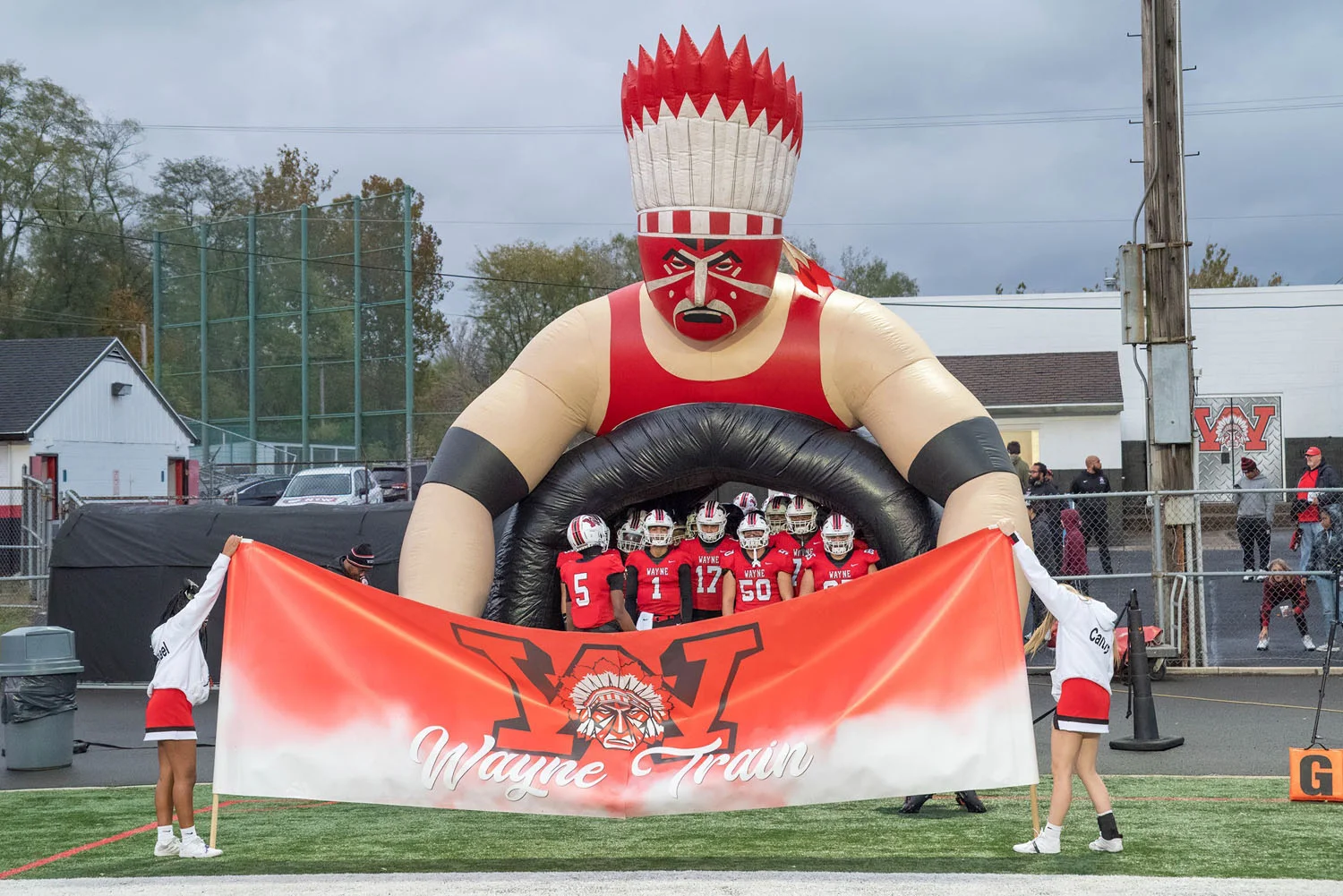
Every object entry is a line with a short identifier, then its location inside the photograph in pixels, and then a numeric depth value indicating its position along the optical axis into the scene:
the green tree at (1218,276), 50.03
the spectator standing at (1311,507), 12.67
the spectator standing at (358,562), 9.37
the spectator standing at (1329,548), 12.49
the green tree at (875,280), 51.88
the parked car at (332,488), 22.48
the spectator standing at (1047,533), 13.47
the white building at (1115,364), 26.23
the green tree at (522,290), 46.09
